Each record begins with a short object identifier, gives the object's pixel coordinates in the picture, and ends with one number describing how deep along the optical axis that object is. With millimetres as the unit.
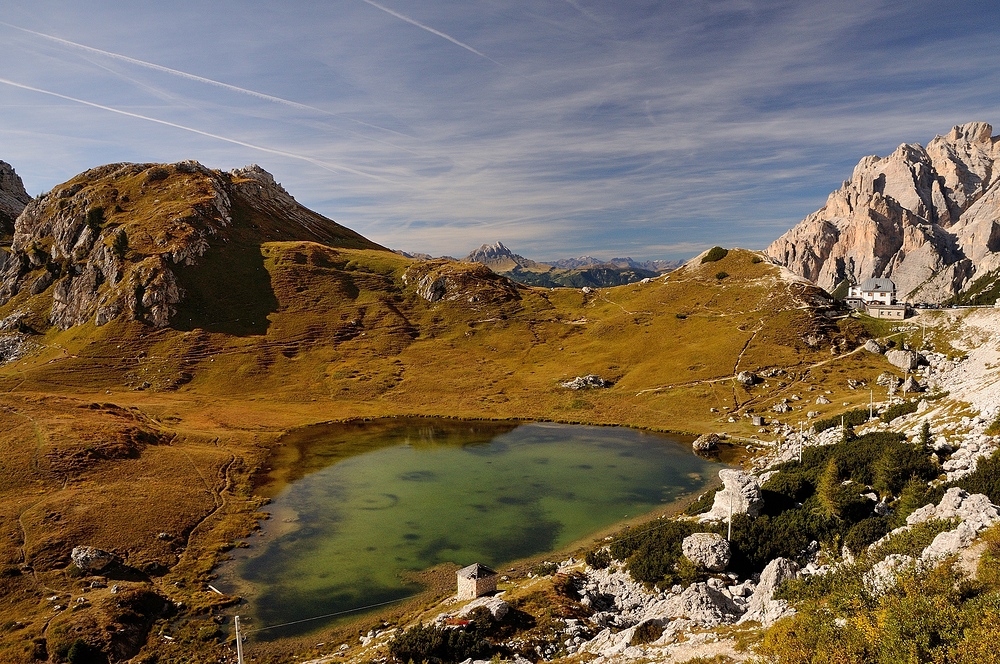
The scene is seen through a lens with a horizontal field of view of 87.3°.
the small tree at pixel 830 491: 49312
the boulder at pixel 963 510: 32219
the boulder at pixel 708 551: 46375
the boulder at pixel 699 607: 37750
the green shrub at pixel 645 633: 35181
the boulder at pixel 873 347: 135875
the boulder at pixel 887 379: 115375
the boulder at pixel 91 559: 59281
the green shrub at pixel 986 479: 39719
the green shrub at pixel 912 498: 43881
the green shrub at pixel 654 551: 46531
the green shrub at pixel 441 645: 36938
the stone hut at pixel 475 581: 48406
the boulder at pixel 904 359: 123125
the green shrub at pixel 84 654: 45094
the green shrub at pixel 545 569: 55531
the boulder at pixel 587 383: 144750
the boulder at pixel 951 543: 30312
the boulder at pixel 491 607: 41156
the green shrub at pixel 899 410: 75500
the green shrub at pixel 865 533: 42450
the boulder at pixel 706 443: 101775
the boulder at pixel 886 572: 28375
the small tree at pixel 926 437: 53406
